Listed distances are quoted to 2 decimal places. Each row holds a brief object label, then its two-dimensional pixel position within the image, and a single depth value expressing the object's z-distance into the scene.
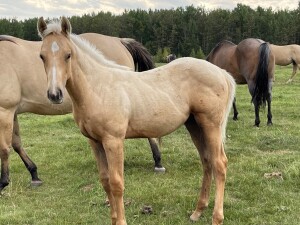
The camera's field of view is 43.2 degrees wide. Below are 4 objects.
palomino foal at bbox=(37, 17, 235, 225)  3.12
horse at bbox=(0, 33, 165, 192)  4.87
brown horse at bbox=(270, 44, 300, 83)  21.10
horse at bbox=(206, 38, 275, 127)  8.69
